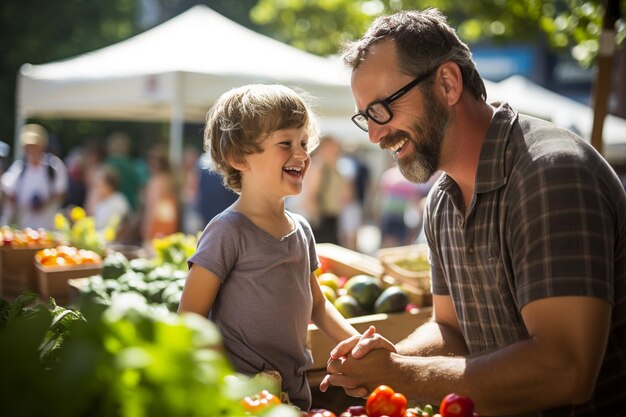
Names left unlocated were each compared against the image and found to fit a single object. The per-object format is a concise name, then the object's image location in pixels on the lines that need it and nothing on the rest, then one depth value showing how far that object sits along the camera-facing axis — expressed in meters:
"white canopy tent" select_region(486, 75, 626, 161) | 9.62
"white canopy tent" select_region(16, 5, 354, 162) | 6.70
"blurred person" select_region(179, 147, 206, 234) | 11.76
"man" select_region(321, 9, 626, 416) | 1.98
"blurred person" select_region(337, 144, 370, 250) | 12.11
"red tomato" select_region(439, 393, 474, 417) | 1.75
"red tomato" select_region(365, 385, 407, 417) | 1.89
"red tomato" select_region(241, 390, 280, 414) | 1.69
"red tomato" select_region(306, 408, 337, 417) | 1.81
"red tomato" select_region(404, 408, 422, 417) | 1.95
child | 2.72
